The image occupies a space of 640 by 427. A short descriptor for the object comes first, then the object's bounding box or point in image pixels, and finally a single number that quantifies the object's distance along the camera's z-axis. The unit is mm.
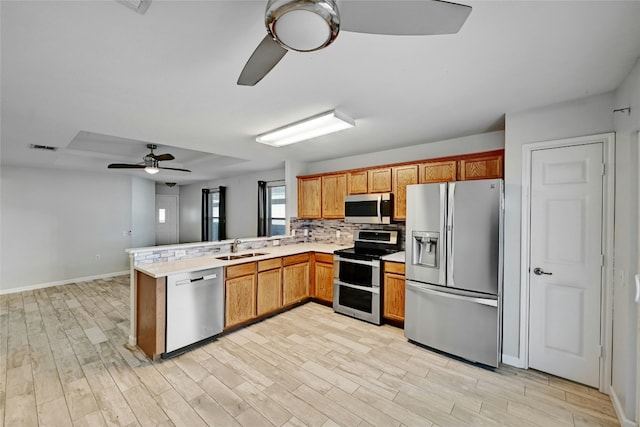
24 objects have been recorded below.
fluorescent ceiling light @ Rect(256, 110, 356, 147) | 2578
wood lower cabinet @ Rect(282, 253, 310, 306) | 3842
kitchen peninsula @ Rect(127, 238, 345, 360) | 2621
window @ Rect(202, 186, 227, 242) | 7418
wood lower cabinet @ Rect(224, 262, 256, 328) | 3137
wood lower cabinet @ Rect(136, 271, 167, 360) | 2568
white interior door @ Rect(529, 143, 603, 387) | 2189
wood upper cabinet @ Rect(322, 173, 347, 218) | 4378
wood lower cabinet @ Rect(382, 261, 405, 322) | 3283
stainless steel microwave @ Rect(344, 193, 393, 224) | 3791
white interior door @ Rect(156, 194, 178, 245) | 8227
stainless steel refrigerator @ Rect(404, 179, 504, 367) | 2473
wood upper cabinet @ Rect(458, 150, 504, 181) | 2975
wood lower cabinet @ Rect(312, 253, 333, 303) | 4020
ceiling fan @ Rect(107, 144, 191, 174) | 4052
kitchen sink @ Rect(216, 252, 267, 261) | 3472
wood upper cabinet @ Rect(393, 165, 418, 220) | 3639
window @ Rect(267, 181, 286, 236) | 5805
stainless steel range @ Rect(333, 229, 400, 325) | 3424
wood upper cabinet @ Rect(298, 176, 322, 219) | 4688
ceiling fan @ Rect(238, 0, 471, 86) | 957
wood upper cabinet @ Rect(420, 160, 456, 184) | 3311
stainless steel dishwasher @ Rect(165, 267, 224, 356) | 2660
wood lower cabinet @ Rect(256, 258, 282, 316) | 3496
